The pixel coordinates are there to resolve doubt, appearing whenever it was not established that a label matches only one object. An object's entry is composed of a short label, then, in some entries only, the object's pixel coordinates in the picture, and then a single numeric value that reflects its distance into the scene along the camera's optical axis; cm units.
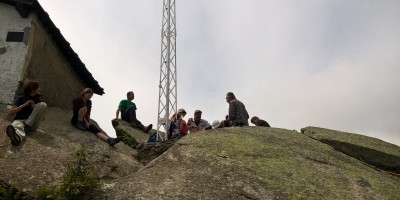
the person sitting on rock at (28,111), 874
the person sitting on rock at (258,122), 1385
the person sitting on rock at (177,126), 1247
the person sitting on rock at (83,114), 1091
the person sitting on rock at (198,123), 1314
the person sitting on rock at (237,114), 1254
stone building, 1138
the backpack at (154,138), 1236
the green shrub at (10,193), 627
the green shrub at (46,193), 614
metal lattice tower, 1291
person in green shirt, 1606
